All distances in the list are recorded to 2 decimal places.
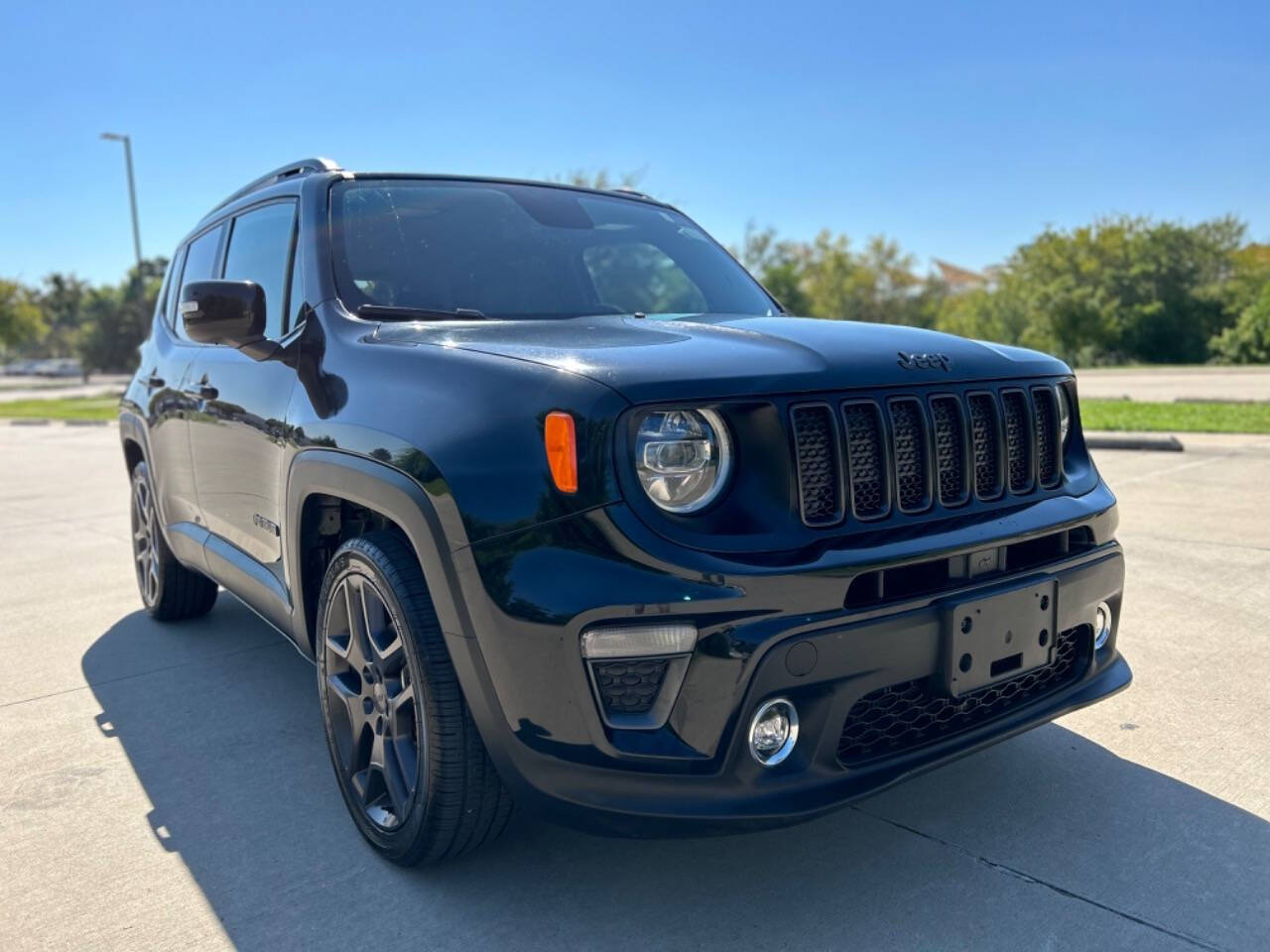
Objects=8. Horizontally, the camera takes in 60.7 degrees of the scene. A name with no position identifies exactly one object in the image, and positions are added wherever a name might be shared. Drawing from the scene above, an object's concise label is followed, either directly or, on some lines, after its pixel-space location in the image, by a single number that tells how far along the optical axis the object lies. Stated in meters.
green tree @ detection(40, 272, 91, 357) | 97.69
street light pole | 31.38
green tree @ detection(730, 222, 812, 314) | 47.59
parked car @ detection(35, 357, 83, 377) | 79.81
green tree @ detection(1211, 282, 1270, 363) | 32.50
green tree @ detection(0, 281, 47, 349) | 48.03
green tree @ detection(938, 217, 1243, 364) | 38.25
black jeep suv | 2.13
